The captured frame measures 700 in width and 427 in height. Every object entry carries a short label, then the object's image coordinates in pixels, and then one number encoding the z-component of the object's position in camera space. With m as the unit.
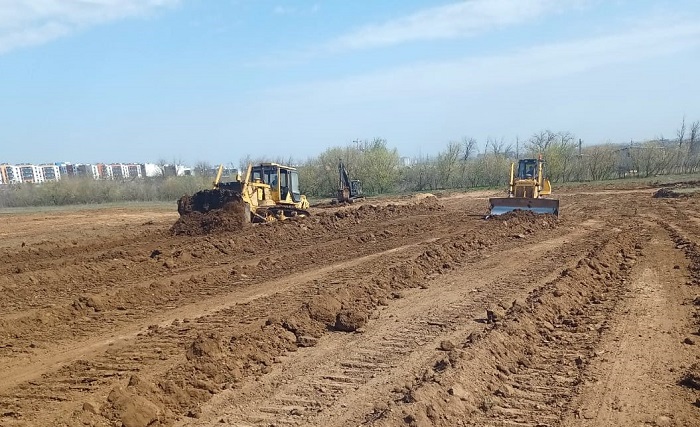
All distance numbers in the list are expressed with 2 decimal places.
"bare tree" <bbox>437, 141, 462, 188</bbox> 54.56
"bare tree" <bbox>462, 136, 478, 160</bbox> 61.94
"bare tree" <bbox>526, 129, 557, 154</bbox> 57.47
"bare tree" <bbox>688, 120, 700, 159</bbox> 55.64
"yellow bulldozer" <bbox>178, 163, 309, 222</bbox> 19.19
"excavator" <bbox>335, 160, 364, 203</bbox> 36.06
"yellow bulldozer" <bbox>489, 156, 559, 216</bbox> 19.75
